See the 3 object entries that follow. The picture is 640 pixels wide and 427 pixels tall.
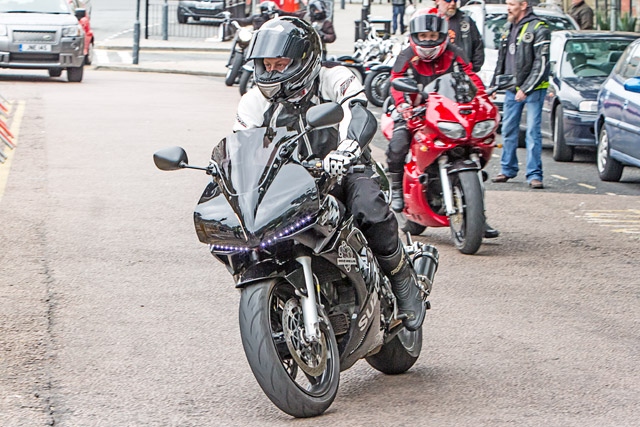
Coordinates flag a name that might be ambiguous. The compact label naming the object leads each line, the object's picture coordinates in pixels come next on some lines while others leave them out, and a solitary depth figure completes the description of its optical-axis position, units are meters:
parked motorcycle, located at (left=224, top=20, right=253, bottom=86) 22.39
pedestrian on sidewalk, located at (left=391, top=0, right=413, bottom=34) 39.09
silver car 24.19
